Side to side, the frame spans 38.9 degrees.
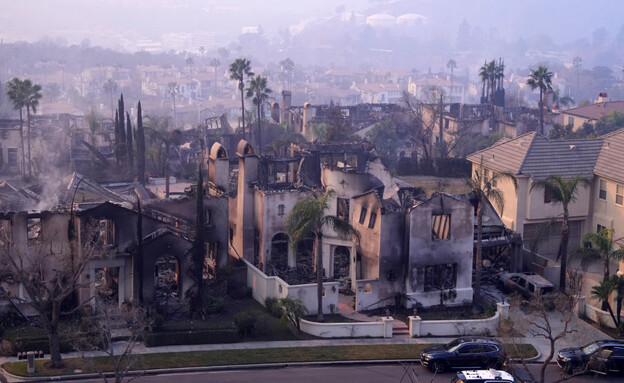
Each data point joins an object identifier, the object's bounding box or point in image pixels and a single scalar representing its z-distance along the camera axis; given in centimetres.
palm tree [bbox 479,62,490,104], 9300
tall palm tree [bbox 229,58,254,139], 8269
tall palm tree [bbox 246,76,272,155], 8031
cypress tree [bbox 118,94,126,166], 6644
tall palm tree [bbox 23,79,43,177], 7112
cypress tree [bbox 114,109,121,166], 6625
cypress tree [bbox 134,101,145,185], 6388
